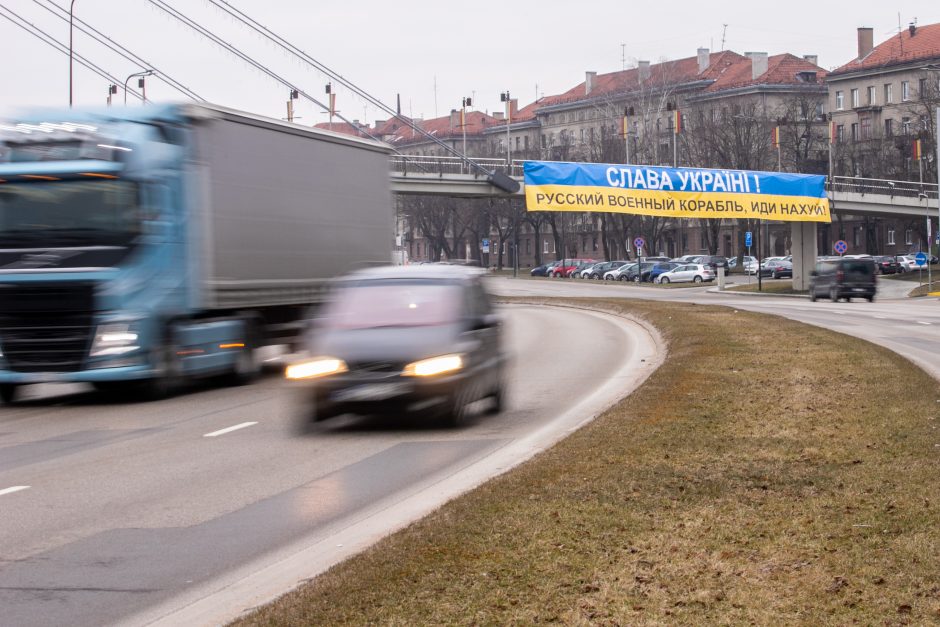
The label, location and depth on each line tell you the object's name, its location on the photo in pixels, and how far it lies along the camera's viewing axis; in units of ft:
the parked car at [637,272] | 307.37
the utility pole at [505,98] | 330.24
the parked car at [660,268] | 299.58
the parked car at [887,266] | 298.35
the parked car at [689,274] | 290.35
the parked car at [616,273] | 318.04
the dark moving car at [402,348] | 45.37
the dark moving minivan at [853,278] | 181.16
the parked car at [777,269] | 280.51
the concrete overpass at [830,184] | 199.93
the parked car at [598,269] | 336.70
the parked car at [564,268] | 363.56
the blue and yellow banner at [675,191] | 177.37
